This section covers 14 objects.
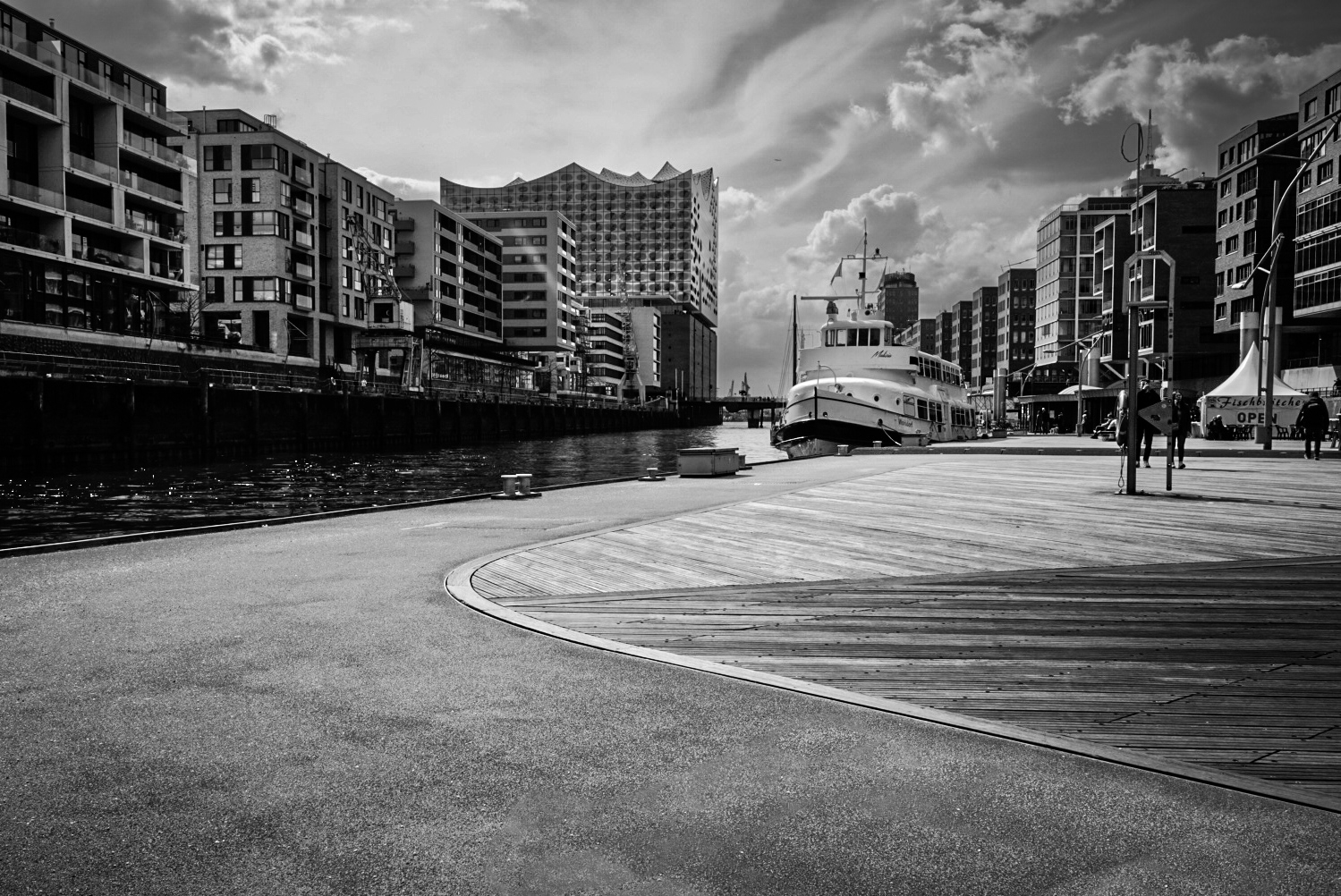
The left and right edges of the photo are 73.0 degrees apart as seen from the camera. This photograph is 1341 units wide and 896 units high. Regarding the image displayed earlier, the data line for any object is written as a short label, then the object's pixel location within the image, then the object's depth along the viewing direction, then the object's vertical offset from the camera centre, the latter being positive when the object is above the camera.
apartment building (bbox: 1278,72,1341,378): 62.31 +12.54
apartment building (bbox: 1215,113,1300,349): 73.81 +17.79
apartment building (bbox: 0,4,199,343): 54.53 +14.99
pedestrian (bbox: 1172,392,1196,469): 22.57 +0.13
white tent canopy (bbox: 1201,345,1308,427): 47.84 +1.46
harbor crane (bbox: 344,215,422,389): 94.31 +11.71
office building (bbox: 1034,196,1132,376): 147.00 +25.21
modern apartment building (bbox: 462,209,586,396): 154.62 +23.35
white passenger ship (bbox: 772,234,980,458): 45.69 +1.60
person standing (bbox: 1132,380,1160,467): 18.53 +0.47
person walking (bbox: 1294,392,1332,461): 27.44 +0.20
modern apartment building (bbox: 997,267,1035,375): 191.04 +22.99
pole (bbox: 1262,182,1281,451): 32.58 +2.78
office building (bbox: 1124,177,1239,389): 93.56 +17.72
